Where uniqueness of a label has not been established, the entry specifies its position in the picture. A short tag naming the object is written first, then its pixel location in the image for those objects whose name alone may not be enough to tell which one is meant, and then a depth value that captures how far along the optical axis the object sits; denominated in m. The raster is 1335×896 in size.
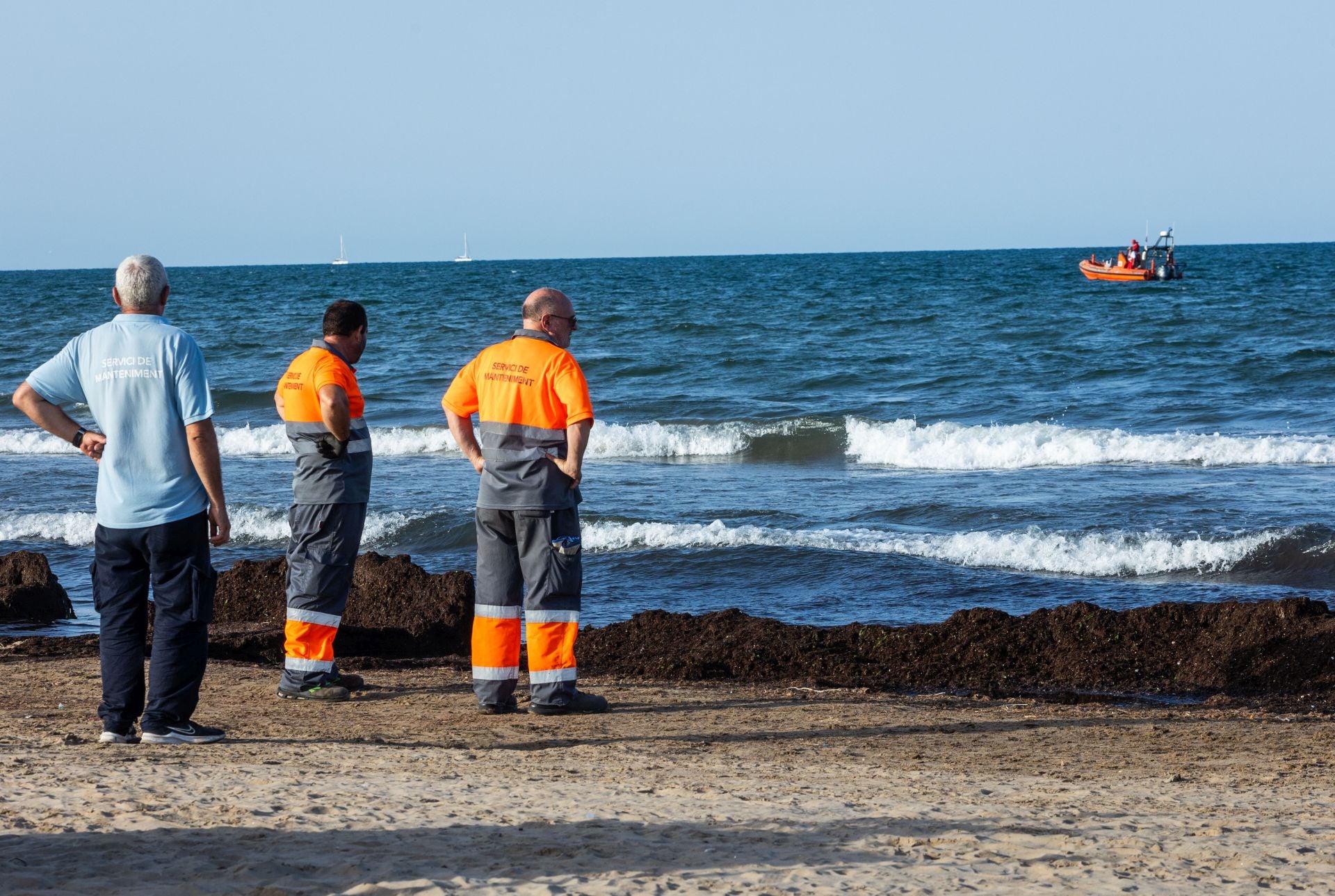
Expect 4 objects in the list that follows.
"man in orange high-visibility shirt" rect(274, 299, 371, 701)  12.07
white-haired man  9.45
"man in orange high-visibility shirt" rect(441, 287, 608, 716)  11.44
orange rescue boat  114.87
